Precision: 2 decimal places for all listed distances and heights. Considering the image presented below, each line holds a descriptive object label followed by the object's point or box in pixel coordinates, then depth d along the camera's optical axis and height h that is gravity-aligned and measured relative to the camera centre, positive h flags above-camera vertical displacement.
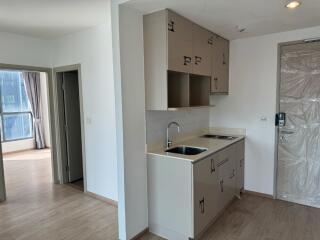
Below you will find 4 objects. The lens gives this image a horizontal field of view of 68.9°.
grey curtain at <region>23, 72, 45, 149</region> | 6.93 +0.14
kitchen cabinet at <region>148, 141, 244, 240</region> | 2.32 -0.98
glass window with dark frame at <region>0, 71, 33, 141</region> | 6.61 -0.11
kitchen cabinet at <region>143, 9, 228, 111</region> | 2.35 +0.50
